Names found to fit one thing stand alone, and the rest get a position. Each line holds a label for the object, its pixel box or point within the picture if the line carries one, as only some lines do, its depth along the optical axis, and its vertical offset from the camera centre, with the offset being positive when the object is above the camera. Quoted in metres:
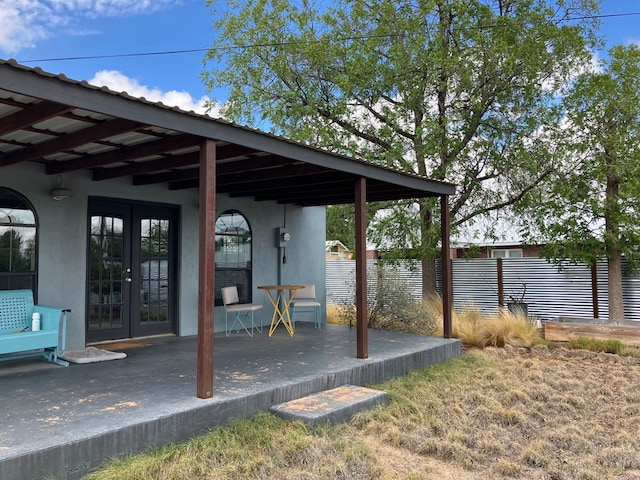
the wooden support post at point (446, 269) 7.44 -0.06
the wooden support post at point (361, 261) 5.79 +0.06
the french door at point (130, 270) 6.50 -0.01
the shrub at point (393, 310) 8.45 -0.75
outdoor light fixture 5.82 +0.89
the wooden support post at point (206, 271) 3.97 -0.03
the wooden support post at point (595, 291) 9.86 -0.54
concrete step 4.12 -1.19
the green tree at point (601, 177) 8.88 +1.56
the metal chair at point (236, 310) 7.20 -0.60
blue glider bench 4.99 -0.57
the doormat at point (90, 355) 5.36 -0.94
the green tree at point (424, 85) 9.88 +3.68
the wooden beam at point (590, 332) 8.25 -1.15
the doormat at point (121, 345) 6.20 -0.95
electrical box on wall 8.77 +0.51
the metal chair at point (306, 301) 7.87 -0.54
